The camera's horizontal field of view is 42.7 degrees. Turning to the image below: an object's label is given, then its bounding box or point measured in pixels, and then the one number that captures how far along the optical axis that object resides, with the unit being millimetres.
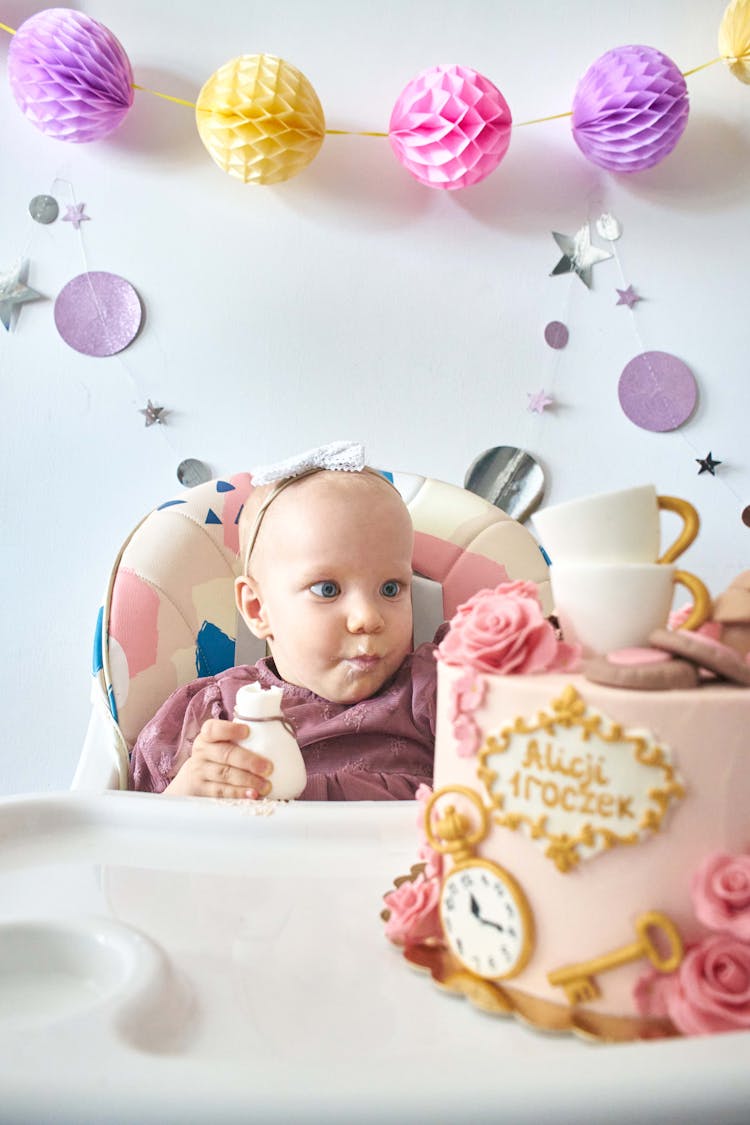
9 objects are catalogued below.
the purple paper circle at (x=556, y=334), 1806
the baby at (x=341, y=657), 1252
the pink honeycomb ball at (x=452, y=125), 1596
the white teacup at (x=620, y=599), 531
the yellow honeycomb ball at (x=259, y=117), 1550
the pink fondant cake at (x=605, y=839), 480
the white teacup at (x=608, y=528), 531
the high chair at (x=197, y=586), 1288
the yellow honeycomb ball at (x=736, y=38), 1661
